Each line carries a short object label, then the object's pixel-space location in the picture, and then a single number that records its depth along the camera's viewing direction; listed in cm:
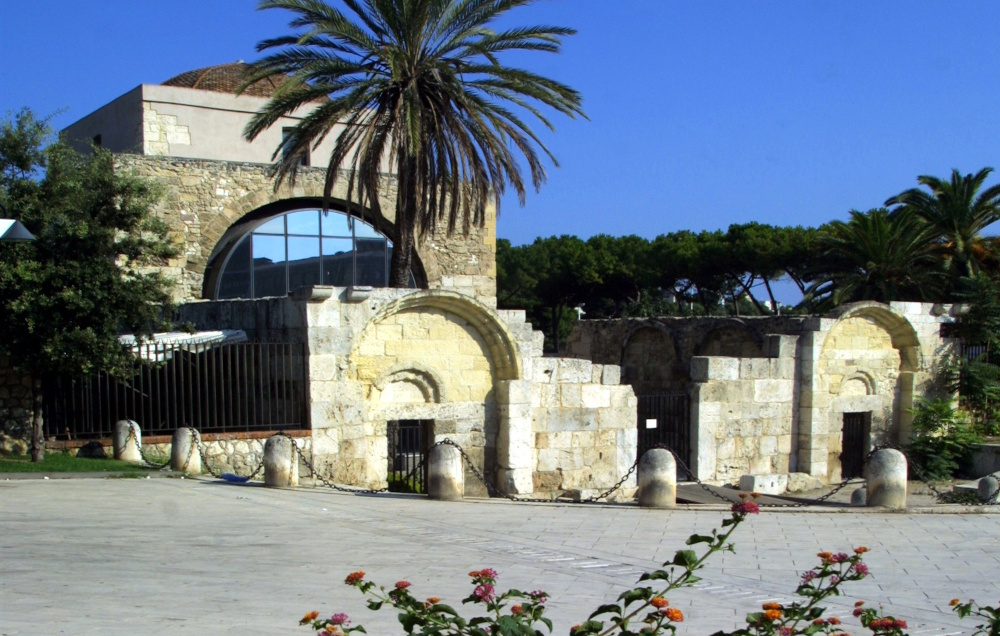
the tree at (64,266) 1302
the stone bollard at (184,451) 1367
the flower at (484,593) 369
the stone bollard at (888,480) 1342
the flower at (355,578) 371
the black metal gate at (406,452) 1589
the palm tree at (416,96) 1653
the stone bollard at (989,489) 1487
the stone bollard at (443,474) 1292
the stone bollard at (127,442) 1401
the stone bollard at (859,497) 1503
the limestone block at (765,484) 1738
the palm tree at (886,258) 2539
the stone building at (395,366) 1488
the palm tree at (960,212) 2575
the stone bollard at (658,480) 1289
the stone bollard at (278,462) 1306
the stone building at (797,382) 1866
